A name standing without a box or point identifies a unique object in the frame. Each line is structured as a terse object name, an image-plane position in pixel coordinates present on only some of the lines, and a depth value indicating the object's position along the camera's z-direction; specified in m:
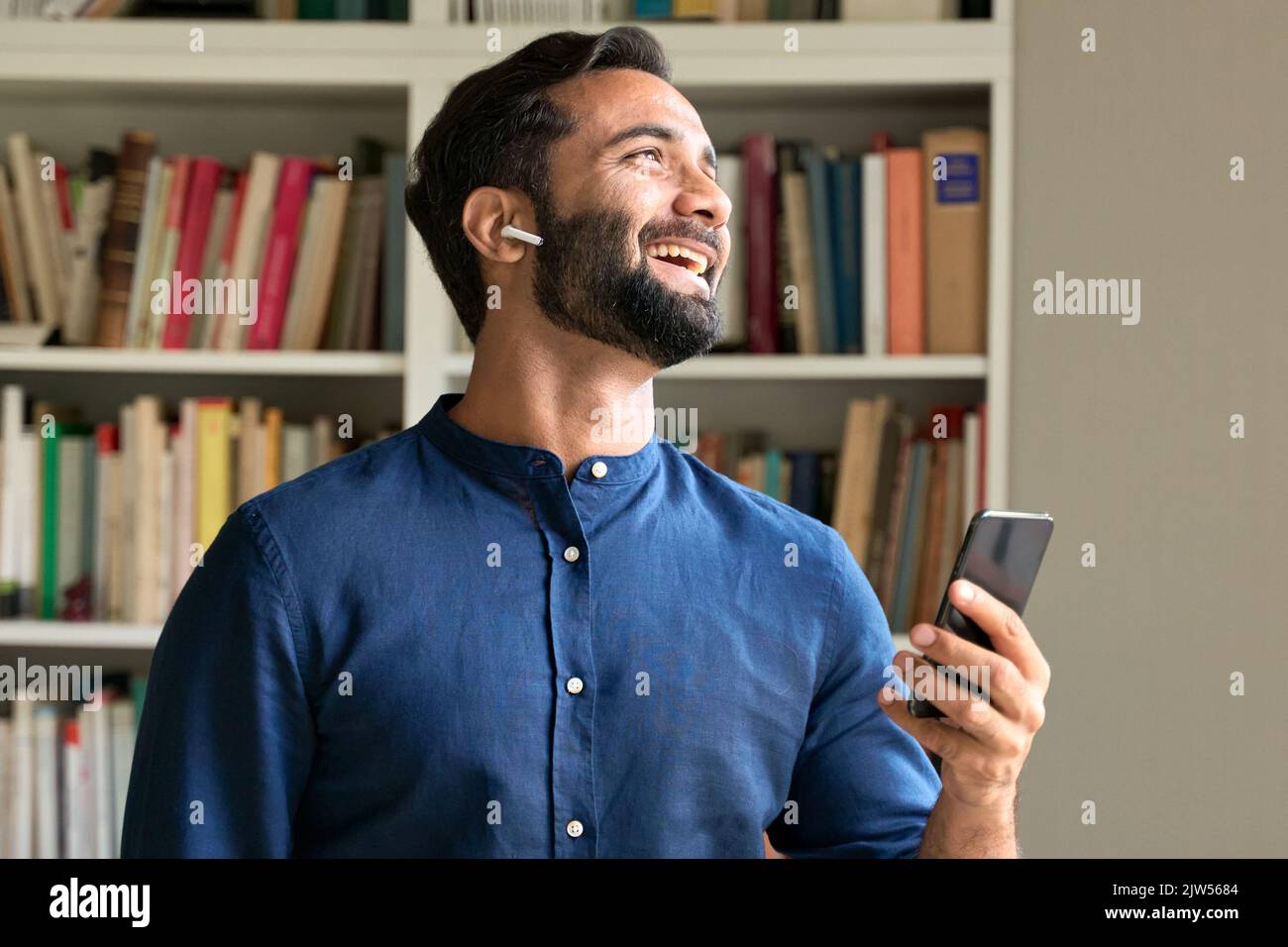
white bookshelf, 1.94
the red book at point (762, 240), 2.01
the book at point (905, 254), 1.98
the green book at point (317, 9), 2.06
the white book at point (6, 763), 2.01
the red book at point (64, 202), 2.06
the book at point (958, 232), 1.97
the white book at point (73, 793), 2.00
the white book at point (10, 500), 2.01
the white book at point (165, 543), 2.02
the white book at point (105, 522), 2.02
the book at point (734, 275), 2.03
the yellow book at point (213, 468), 2.01
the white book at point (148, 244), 2.03
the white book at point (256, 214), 2.01
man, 1.03
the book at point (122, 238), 2.02
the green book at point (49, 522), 2.03
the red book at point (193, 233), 2.02
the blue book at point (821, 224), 2.00
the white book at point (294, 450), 2.05
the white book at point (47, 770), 1.99
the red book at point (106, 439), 2.03
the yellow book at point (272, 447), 2.03
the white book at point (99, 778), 2.01
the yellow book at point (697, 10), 1.97
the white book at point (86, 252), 2.04
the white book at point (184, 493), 2.01
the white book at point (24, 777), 1.98
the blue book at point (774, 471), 2.06
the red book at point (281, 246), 2.02
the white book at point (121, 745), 2.03
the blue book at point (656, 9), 1.99
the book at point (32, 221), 2.05
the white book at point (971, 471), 1.96
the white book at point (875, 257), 1.98
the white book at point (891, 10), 1.97
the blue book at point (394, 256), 2.01
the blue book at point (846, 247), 2.00
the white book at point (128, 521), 2.02
